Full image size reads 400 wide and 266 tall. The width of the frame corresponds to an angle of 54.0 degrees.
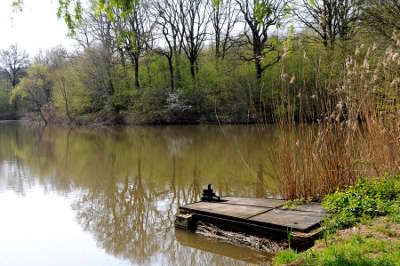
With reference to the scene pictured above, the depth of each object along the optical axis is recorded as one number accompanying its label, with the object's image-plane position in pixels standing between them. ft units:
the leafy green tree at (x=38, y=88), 131.03
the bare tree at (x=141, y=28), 94.73
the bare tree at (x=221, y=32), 98.73
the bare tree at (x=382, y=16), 33.73
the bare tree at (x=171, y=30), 95.76
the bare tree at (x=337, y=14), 50.99
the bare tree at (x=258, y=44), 75.26
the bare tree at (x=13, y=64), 161.47
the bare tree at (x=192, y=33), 97.25
